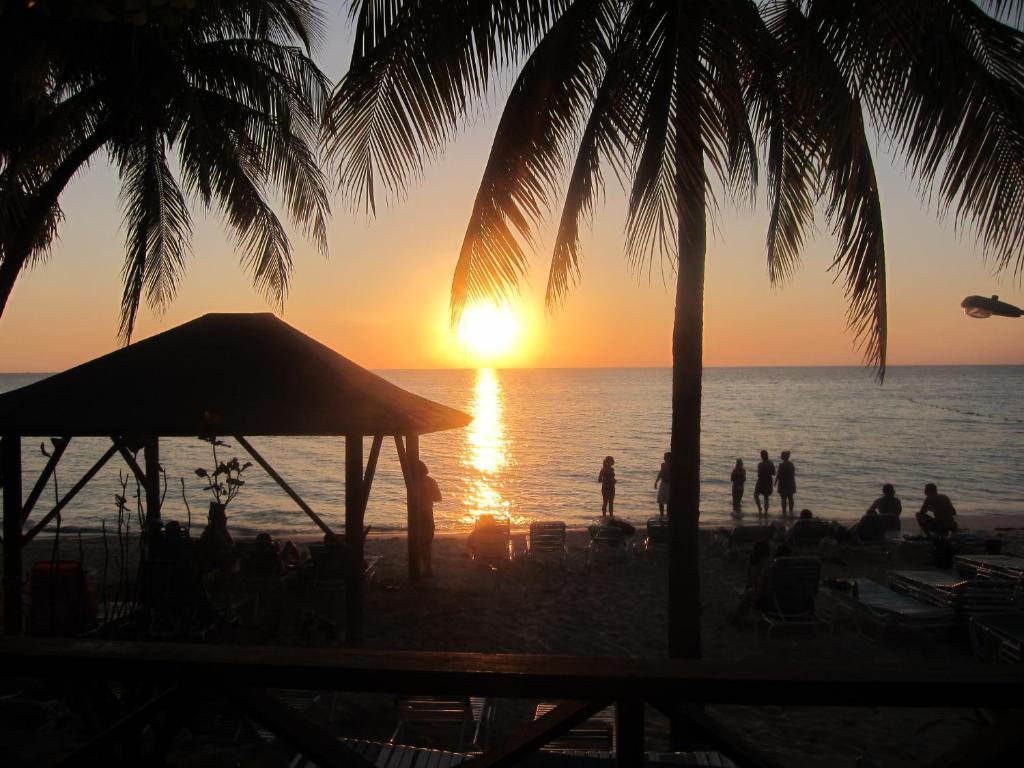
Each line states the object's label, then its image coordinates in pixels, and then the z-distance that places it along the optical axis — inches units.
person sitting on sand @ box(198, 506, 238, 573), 322.3
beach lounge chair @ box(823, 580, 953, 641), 353.1
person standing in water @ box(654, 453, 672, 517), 701.3
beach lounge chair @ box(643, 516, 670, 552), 536.0
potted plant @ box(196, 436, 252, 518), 205.8
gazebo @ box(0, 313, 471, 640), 330.3
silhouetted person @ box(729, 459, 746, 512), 825.5
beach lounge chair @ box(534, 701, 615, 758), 213.0
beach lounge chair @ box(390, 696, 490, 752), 233.9
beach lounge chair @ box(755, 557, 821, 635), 363.3
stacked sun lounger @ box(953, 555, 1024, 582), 389.1
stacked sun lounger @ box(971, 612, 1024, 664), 298.4
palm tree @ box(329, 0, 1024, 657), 197.6
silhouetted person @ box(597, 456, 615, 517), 786.2
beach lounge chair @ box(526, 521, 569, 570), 495.5
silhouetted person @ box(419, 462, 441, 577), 470.9
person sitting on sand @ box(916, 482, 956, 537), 566.8
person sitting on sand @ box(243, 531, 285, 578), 431.2
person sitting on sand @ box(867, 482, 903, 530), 601.3
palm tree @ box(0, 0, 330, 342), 350.3
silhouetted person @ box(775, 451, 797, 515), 812.6
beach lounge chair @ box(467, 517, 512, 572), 478.9
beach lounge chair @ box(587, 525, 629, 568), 530.0
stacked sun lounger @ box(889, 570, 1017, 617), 354.9
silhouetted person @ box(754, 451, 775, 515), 810.8
